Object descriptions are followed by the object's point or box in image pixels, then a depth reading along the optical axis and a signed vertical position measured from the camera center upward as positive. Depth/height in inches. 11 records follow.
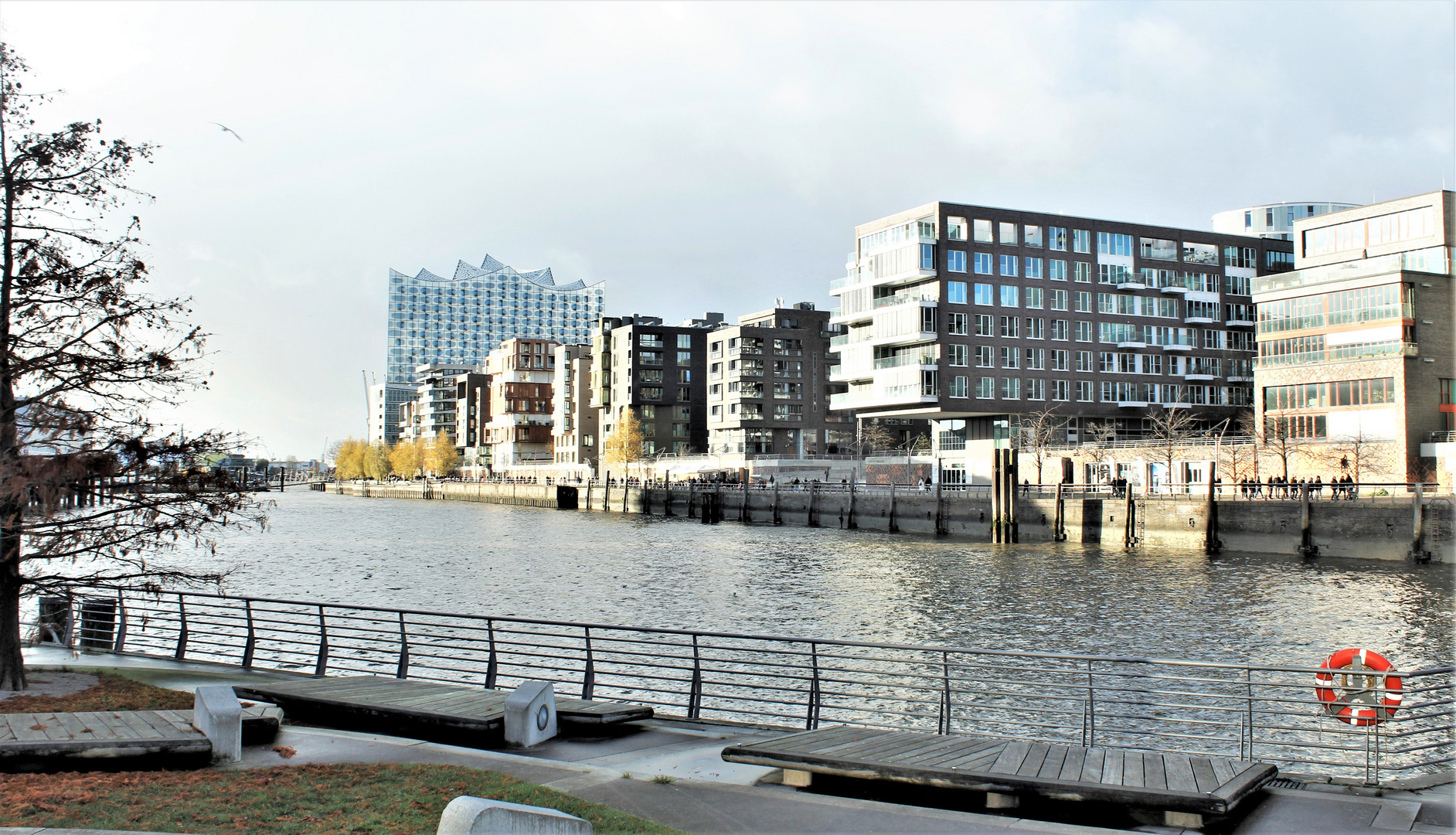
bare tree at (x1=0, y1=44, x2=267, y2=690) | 636.7 +39.9
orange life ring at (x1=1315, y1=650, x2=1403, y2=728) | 440.1 -124.4
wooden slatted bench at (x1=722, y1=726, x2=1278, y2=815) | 381.1 -120.5
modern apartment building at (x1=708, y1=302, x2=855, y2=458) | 5541.3 +334.6
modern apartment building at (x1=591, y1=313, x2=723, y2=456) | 6412.4 +416.9
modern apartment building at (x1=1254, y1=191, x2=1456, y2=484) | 2854.3 +280.8
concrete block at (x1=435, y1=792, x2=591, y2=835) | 288.2 -97.6
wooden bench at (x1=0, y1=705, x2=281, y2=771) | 429.4 -117.0
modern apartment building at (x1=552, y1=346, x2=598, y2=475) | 7234.3 +272.2
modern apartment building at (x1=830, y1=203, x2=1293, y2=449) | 3796.8 +483.7
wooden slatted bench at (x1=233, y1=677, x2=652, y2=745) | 514.9 -129.0
